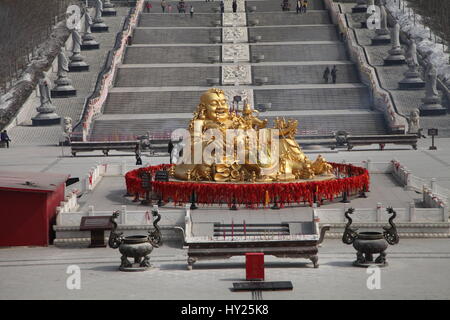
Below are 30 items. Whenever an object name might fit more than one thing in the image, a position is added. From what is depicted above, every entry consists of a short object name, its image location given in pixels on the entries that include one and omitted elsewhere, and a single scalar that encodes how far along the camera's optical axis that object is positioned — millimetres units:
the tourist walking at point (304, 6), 102375
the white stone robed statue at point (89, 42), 96750
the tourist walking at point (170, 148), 56219
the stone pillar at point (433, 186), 46769
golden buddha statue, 45562
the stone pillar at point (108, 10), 107938
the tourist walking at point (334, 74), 84050
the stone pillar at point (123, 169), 54069
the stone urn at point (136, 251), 34500
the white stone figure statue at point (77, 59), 90625
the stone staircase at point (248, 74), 75875
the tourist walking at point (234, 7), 105000
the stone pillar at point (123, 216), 40344
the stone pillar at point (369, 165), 53562
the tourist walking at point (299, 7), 102250
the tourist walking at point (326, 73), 83875
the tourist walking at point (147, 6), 104938
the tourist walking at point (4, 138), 72438
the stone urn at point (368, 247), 34500
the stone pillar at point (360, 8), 104394
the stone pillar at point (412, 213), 40156
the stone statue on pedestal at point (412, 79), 83500
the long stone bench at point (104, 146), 66125
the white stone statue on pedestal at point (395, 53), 88812
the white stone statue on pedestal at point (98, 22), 102062
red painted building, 39406
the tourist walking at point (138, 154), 60031
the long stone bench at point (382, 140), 66500
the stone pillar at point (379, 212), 40250
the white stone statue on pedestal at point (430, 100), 78162
